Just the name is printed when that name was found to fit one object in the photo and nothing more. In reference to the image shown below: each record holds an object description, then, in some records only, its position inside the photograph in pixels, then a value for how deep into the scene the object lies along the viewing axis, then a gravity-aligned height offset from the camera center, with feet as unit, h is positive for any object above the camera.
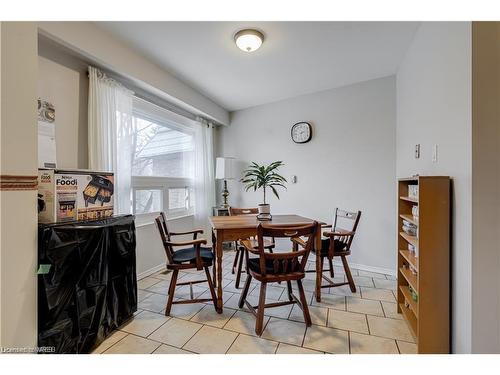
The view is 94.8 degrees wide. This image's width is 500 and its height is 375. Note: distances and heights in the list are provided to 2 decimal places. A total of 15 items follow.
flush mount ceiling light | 6.54 +4.26
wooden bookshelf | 4.62 -1.62
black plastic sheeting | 4.43 -2.09
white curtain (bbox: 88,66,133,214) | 7.07 +1.82
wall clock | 11.30 +2.67
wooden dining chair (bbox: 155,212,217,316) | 6.46 -2.14
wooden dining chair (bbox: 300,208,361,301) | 7.14 -2.09
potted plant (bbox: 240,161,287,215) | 8.00 +0.24
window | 9.34 +1.13
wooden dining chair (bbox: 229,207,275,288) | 8.93 -1.17
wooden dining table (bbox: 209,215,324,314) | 6.28 -1.31
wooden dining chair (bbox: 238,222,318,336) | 5.37 -2.05
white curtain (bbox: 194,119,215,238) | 12.48 +0.60
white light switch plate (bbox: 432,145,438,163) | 5.41 +0.76
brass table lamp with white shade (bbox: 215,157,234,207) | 12.59 +0.92
